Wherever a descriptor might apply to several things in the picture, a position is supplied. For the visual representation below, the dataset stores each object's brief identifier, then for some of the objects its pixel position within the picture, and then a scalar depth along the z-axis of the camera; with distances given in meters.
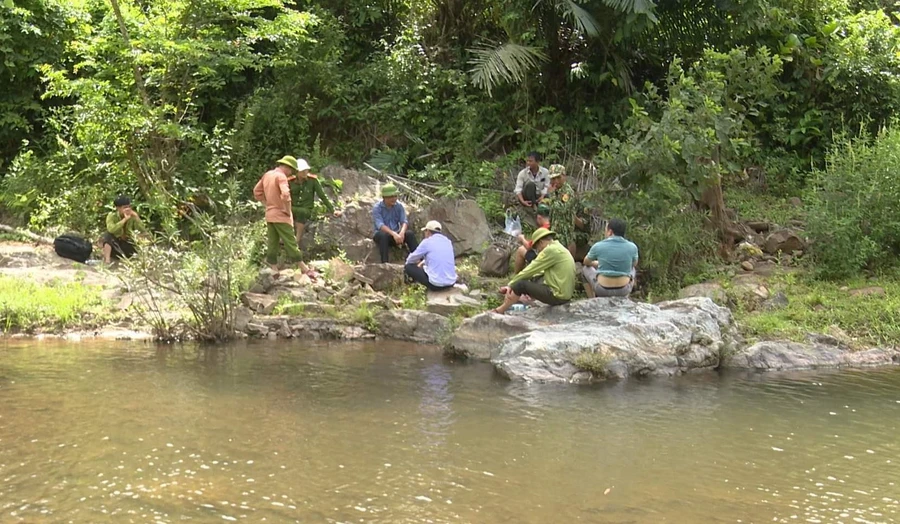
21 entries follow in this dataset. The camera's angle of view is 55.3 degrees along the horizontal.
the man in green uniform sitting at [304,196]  12.29
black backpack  12.65
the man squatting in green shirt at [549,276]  9.73
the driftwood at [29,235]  13.78
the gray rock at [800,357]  9.34
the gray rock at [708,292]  10.90
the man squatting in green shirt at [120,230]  12.25
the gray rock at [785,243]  12.69
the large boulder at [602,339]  8.54
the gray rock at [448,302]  10.85
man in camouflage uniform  12.02
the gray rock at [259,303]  10.75
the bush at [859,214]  11.67
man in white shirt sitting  13.17
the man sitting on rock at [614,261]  9.97
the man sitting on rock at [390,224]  12.31
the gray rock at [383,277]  11.64
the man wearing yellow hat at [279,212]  11.41
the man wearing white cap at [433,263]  11.27
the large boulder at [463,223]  12.92
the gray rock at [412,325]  10.32
